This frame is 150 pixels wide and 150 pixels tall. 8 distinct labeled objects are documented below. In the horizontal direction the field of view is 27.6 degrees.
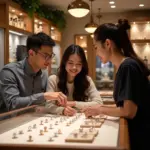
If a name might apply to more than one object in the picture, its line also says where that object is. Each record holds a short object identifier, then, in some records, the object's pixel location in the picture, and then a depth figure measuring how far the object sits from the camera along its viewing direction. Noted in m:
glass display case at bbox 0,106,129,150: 1.17
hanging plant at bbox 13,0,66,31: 6.72
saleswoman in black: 1.73
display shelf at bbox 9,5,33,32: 6.25
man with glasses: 2.48
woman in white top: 2.76
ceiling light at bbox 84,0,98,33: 6.90
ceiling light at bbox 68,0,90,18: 4.67
